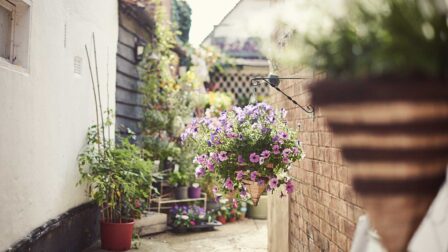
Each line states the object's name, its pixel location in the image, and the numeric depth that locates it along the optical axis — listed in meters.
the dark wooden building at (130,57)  6.58
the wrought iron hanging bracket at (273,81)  3.14
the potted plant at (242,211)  7.90
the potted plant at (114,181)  5.02
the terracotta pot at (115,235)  5.22
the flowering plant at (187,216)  6.55
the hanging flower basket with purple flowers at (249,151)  2.84
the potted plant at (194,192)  7.42
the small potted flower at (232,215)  7.66
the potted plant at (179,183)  7.08
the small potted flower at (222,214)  7.47
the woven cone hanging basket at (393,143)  0.80
